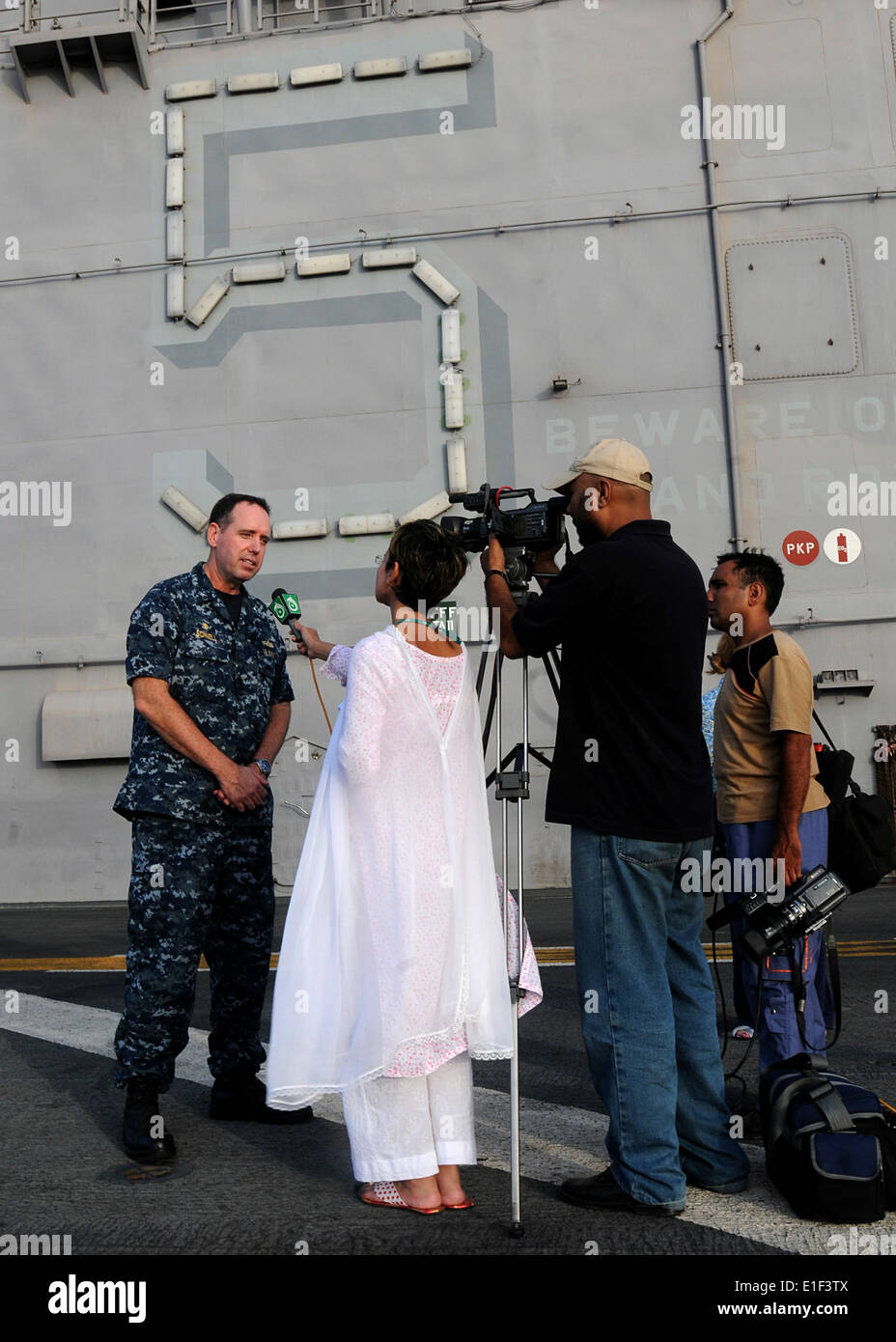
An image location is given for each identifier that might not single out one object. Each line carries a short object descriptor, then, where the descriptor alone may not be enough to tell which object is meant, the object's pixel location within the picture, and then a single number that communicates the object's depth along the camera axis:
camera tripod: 3.16
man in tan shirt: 4.09
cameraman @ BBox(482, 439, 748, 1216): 3.24
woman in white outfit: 3.30
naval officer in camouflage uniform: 4.05
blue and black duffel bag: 3.10
